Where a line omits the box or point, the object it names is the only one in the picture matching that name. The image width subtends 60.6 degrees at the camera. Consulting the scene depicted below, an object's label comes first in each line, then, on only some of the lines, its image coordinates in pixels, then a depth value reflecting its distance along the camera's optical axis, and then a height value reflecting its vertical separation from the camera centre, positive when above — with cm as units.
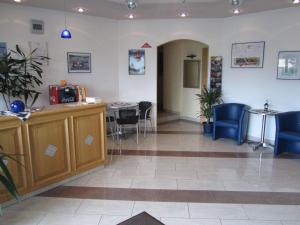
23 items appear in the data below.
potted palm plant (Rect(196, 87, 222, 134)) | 628 -66
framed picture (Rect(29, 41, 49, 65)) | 520 +57
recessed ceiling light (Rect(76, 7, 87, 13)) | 529 +138
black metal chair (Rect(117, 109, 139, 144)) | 563 -93
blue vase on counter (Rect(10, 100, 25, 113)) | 313 -38
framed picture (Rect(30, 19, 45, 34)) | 517 +100
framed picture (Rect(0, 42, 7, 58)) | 480 +51
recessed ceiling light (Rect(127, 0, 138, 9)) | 469 +131
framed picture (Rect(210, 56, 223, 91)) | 646 +8
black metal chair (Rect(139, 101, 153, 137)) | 645 -91
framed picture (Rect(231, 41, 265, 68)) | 571 +47
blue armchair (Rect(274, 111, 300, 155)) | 481 -105
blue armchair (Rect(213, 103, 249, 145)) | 557 -102
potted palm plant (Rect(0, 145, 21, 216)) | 218 -90
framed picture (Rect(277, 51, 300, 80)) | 517 +20
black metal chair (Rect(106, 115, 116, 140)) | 624 -123
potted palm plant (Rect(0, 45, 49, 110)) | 432 -1
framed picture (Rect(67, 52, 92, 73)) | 584 +31
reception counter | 306 -91
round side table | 524 -109
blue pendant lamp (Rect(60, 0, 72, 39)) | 456 +74
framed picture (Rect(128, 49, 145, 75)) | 661 +37
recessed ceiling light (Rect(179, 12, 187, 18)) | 580 +139
